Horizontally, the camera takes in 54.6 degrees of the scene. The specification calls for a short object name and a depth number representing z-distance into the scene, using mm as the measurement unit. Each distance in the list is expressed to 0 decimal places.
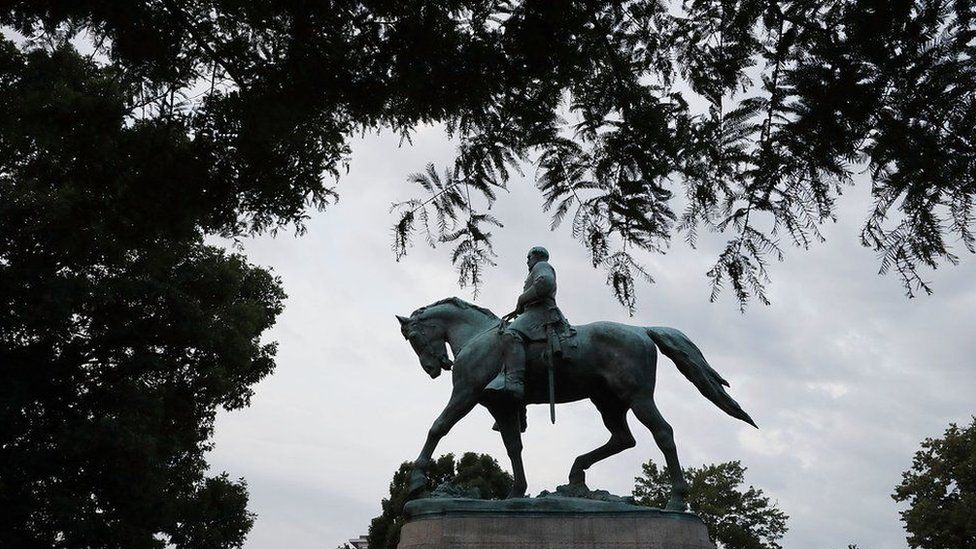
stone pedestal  8891
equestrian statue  9672
